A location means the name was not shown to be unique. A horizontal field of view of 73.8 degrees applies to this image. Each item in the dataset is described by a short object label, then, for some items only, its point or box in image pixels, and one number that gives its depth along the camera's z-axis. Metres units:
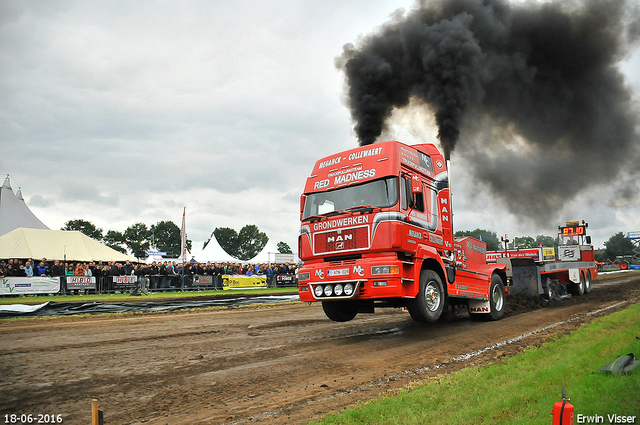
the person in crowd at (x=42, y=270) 20.11
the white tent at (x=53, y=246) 26.14
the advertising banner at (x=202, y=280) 25.09
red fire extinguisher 2.41
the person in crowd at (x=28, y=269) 19.31
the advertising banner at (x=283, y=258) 42.42
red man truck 7.30
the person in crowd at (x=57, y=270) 20.36
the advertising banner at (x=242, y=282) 25.84
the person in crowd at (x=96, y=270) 21.75
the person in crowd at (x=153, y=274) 22.89
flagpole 36.39
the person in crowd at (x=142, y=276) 21.98
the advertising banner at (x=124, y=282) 22.09
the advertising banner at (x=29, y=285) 18.05
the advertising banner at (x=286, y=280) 28.75
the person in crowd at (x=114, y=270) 22.11
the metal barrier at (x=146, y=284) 20.84
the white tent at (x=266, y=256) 42.84
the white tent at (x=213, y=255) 41.19
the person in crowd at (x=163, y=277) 23.50
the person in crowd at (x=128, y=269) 22.83
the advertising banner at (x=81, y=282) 20.33
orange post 2.74
